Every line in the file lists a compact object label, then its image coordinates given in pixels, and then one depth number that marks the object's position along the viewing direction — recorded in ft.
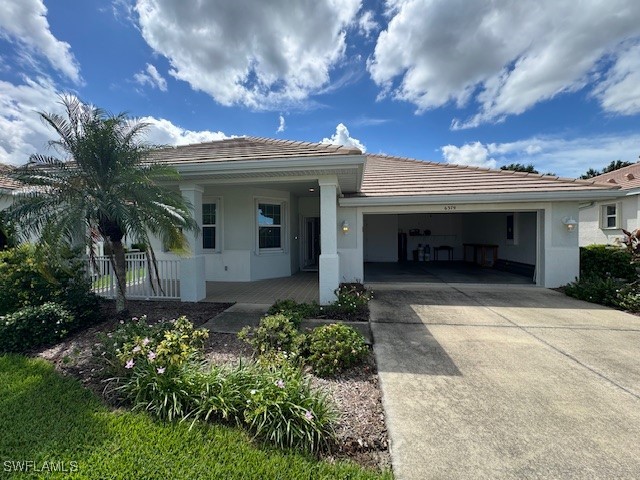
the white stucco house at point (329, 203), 22.79
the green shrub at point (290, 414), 8.33
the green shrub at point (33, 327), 15.02
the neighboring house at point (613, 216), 44.78
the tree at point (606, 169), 126.33
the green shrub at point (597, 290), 23.67
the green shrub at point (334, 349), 12.53
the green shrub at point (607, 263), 27.25
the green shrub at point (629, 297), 21.63
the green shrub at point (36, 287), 17.94
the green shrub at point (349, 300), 20.69
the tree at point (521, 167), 139.34
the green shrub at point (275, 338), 13.56
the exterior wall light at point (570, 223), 29.14
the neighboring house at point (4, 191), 32.01
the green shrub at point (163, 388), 9.52
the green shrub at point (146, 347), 11.14
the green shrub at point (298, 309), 19.62
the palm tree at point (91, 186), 16.80
